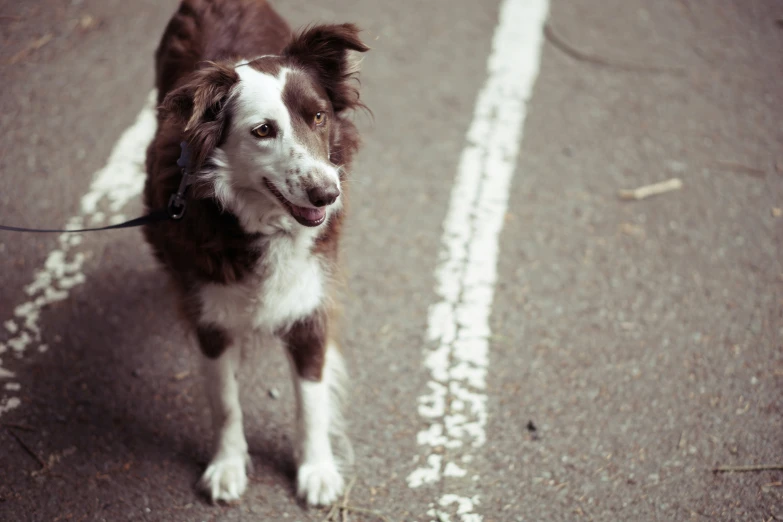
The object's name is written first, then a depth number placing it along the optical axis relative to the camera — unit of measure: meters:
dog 2.12
